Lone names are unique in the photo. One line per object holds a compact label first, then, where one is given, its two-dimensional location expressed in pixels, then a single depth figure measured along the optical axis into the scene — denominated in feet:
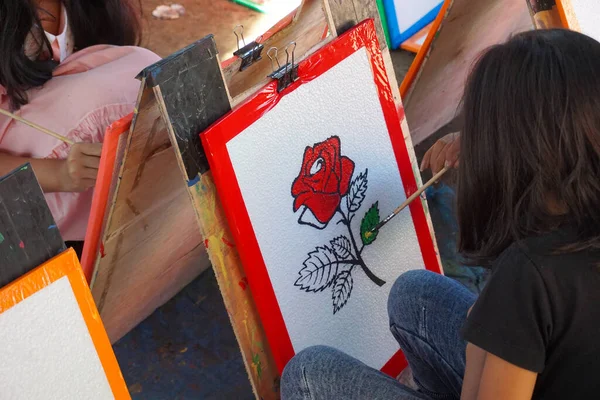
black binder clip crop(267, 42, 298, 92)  6.71
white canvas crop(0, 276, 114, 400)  5.98
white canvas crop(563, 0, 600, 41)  7.62
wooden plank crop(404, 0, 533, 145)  8.14
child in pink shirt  7.25
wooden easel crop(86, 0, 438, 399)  6.39
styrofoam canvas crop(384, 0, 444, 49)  9.84
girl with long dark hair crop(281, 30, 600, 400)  5.82
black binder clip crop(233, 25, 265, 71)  6.66
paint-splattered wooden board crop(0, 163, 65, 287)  5.93
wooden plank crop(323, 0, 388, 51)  6.94
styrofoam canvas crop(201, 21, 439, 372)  6.67
